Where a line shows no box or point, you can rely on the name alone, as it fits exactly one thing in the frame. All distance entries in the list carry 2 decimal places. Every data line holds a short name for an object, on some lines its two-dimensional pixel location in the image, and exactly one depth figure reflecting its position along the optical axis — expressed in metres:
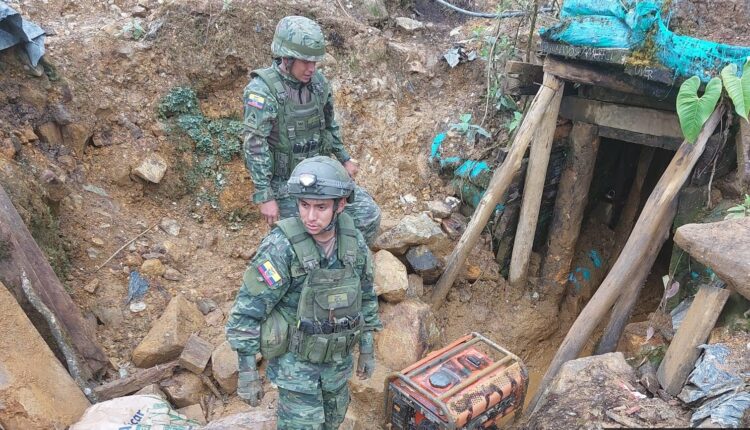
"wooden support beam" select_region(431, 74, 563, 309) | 4.84
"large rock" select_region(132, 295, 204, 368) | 4.04
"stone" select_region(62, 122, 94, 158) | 4.96
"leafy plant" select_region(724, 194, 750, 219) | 3.71
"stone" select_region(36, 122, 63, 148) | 4.70
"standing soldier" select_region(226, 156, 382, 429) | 2.78
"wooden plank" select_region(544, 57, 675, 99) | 4.41
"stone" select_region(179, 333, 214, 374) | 4.04
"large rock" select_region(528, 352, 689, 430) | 3.08
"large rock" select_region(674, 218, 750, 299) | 3.10
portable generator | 3.48
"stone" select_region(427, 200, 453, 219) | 5.72
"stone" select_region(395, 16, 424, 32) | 7.03
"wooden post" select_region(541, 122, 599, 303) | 5.34
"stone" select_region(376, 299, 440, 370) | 4.43
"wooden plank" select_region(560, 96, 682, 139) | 4.68
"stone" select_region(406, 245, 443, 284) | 5.06
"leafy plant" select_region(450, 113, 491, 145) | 6.00
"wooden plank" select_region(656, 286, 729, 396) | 3.31
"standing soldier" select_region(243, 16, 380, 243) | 3.77
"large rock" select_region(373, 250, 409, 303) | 4.55
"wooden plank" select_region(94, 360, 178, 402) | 3.68
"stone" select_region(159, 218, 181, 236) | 5.22
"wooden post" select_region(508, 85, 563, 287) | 5.00
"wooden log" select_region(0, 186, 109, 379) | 3.45
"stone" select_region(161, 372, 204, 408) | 3.91
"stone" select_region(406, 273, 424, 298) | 5.01
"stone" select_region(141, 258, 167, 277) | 4.72
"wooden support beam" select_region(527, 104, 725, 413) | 4.08
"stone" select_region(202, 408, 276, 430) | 3.53
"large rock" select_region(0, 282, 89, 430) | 3.08
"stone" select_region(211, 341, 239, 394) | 4.03
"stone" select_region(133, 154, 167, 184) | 5.25
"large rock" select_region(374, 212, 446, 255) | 5.02
